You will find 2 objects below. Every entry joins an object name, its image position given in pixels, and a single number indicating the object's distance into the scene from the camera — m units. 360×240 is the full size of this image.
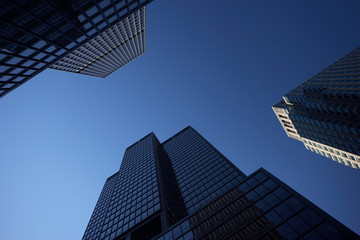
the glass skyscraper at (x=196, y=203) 27.49
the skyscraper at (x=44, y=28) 21.61
